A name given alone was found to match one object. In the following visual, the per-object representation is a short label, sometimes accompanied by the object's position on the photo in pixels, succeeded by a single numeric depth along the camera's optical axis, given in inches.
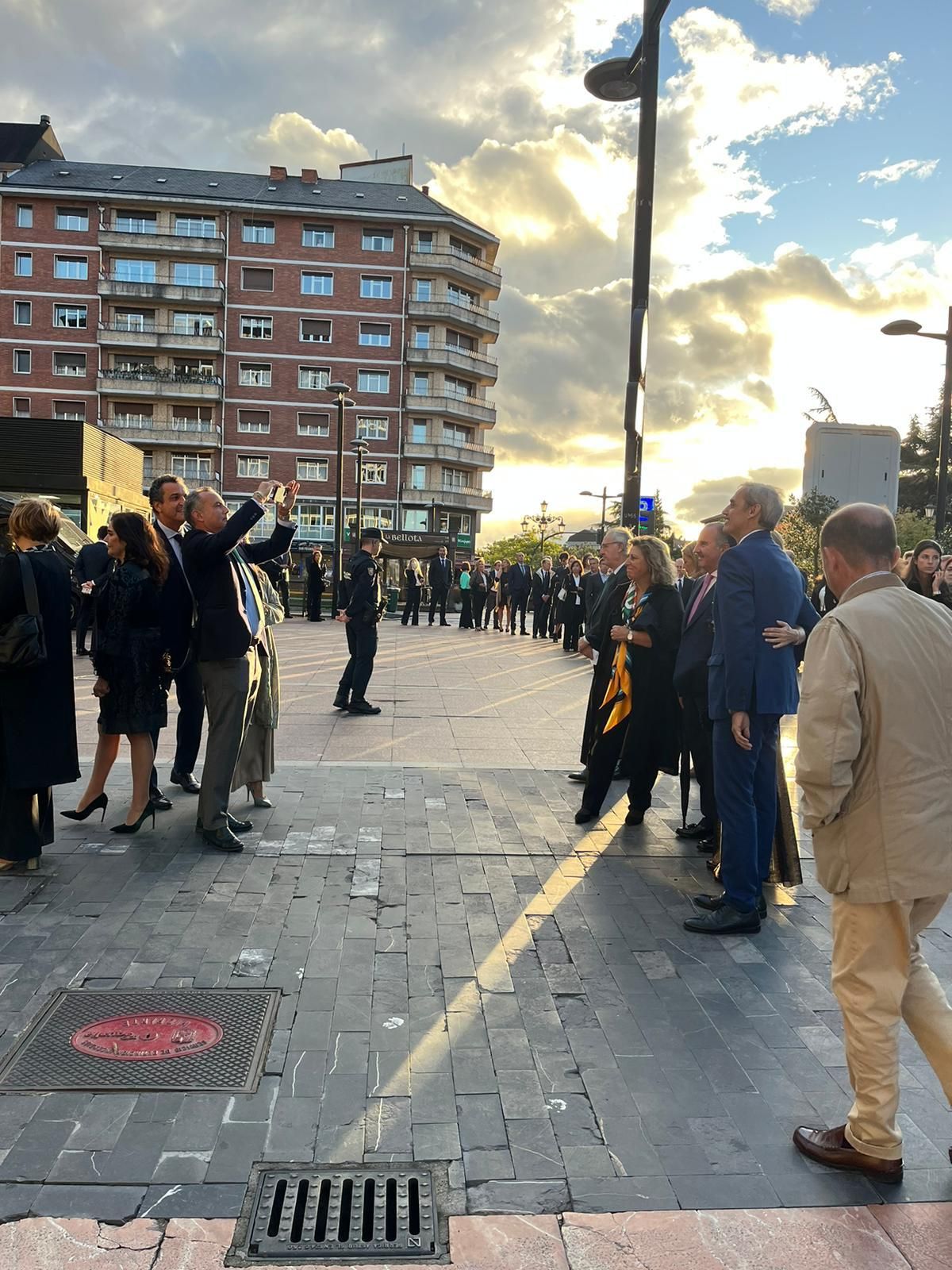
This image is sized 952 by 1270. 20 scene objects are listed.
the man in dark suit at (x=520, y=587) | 1016.9
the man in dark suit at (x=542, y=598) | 986.2
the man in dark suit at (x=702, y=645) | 225.3
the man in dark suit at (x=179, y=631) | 233.5
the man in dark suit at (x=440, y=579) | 1041.5
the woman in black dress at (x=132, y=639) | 226.4
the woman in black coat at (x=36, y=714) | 196.2
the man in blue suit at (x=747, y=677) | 181.9
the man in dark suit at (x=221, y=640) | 221.3
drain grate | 95.4
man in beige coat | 108.3
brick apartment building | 2378.2
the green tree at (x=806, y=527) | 1293.1
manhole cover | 125.1
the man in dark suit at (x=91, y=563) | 499.2
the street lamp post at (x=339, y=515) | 1158.3
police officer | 421.7
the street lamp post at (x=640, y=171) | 330.6
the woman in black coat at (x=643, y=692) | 247.9
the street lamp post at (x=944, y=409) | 668.7
